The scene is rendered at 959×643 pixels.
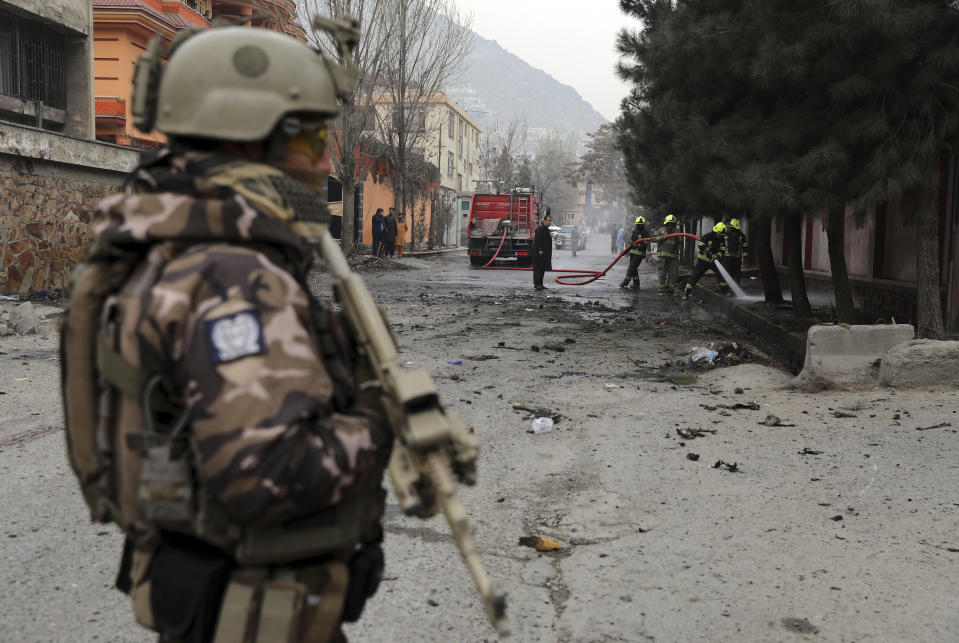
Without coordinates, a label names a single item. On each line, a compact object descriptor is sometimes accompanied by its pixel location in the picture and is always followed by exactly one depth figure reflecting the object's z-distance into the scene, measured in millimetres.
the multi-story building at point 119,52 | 20688
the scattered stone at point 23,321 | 9484
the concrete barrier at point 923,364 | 6930
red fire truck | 29625
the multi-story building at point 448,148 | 31922
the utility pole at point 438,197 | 41450
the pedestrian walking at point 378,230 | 28891
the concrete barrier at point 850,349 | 7332
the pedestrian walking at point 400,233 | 31859
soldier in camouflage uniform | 1307
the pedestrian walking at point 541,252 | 18859
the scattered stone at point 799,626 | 3125
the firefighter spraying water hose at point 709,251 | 16438
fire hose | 21334
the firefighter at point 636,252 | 18922
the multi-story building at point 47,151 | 12422
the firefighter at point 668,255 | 18067
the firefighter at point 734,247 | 17422
